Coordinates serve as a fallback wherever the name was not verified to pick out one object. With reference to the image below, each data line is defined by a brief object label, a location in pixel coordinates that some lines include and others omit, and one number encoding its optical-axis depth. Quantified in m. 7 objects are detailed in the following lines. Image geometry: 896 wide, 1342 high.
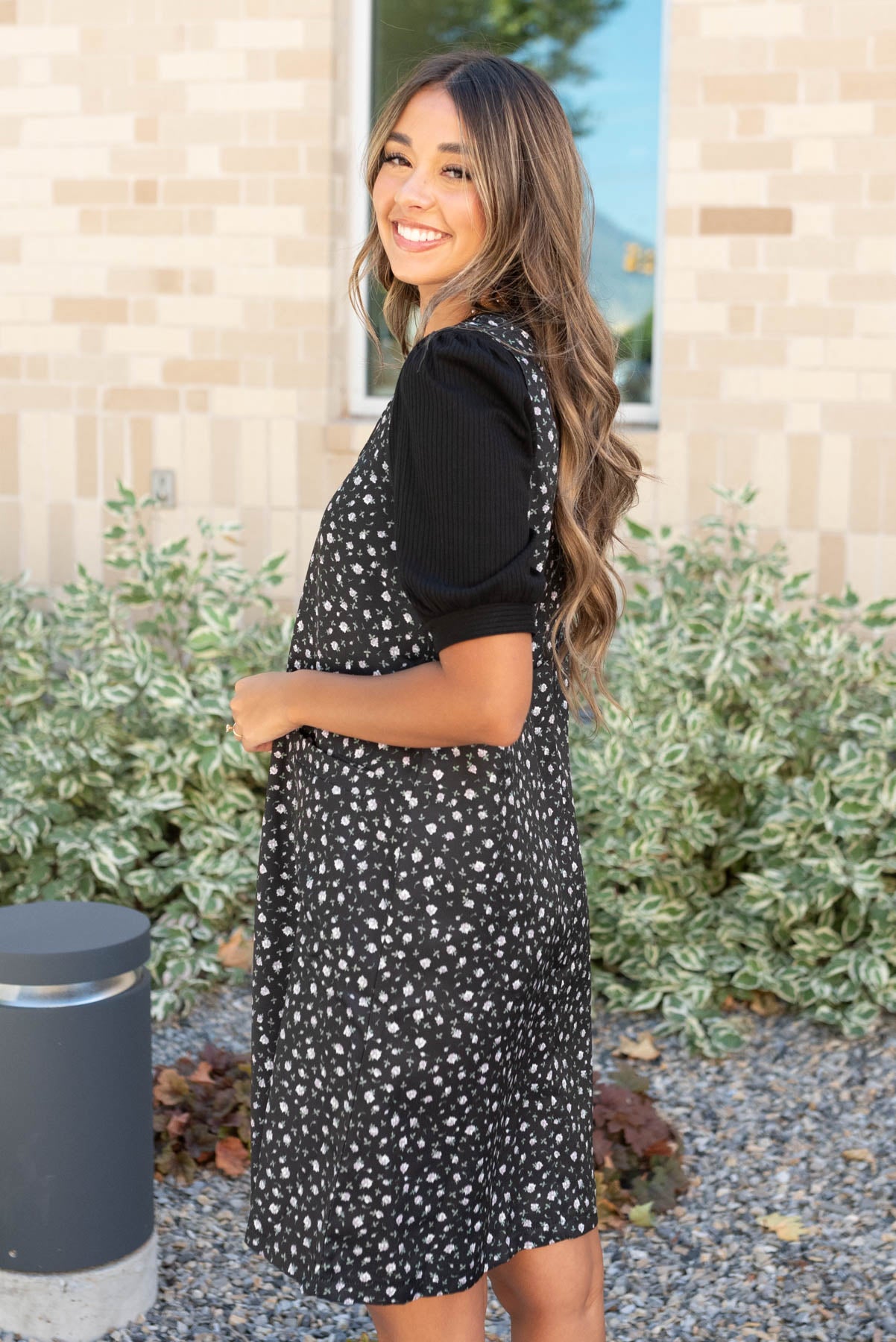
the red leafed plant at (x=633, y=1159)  3.01
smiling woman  1.52
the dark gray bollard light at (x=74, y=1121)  2.43
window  5.20
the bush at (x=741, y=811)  3.84
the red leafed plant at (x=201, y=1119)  3.14
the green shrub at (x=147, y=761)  4.10
